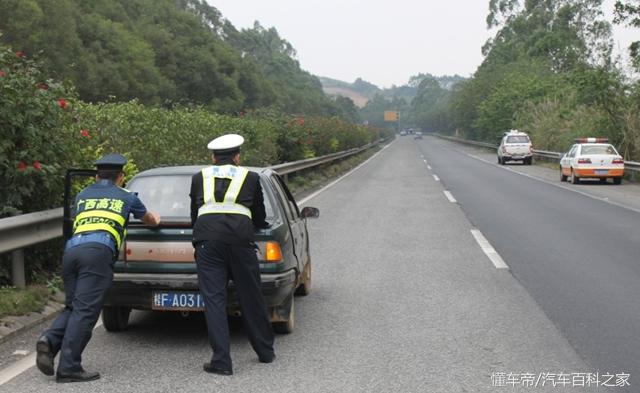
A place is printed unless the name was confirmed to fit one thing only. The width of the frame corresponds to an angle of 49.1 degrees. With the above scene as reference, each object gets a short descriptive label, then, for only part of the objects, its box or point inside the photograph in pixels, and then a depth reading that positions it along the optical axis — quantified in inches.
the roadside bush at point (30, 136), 262.2
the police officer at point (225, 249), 188.5
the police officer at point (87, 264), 180.5
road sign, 6510.8
